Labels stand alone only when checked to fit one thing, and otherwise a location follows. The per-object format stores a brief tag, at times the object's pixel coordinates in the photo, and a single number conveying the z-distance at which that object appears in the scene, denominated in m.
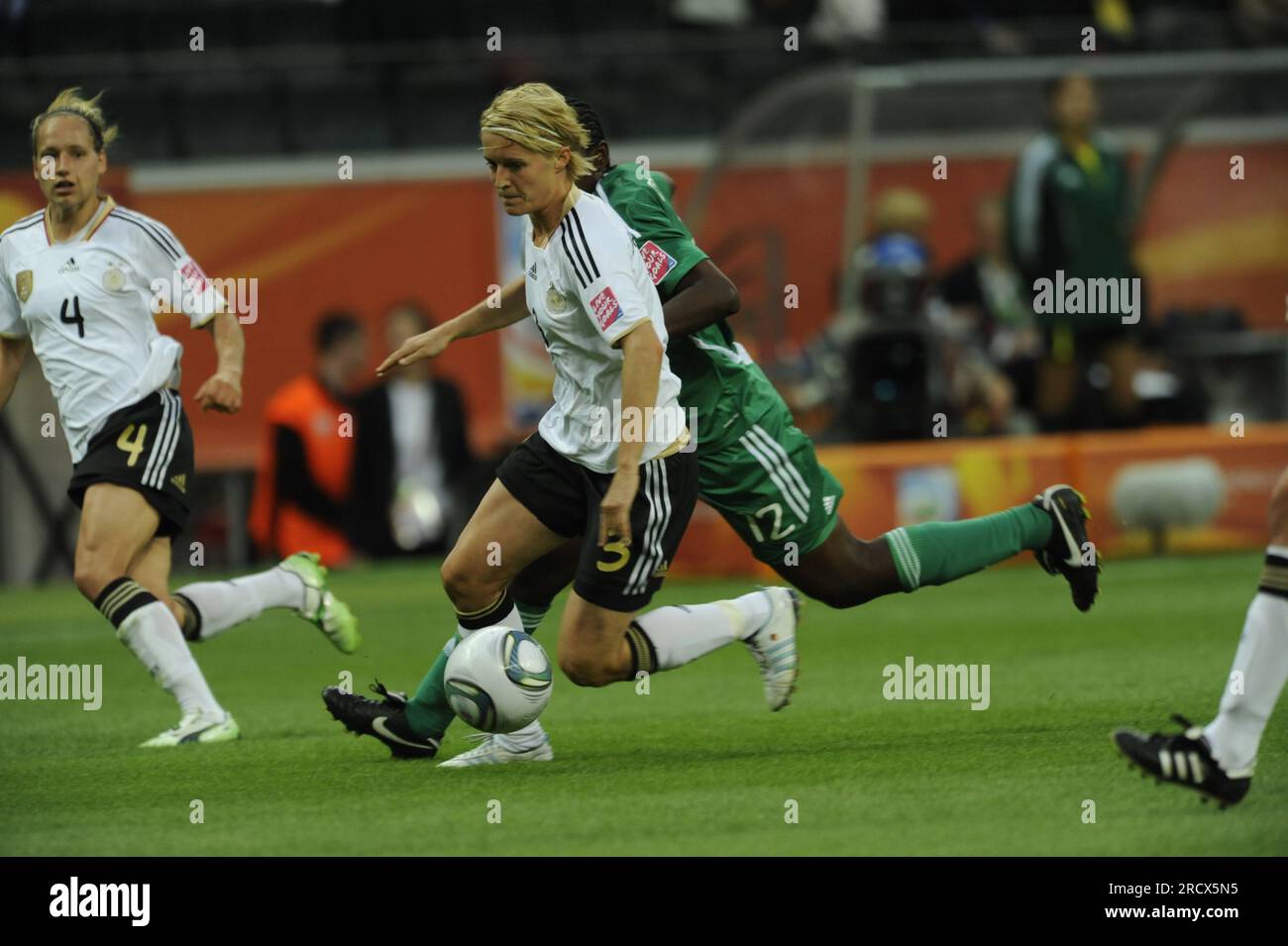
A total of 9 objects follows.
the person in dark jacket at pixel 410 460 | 14.94
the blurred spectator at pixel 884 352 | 13.65
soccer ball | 6.27
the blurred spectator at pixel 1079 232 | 13.52
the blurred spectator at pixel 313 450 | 14.42
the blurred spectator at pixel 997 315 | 14.48
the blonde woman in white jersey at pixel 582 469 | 5.91
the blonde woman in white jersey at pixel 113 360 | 7.28
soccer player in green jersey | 6.58
